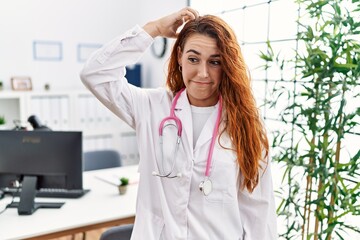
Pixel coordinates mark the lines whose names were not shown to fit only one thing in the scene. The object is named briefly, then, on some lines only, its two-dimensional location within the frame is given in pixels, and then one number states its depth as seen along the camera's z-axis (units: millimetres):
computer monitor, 1950
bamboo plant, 1523
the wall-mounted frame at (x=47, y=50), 3658
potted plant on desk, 2156
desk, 1683
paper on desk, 2381
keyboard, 2104
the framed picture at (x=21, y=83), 3519
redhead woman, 1262
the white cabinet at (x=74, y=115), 3420
